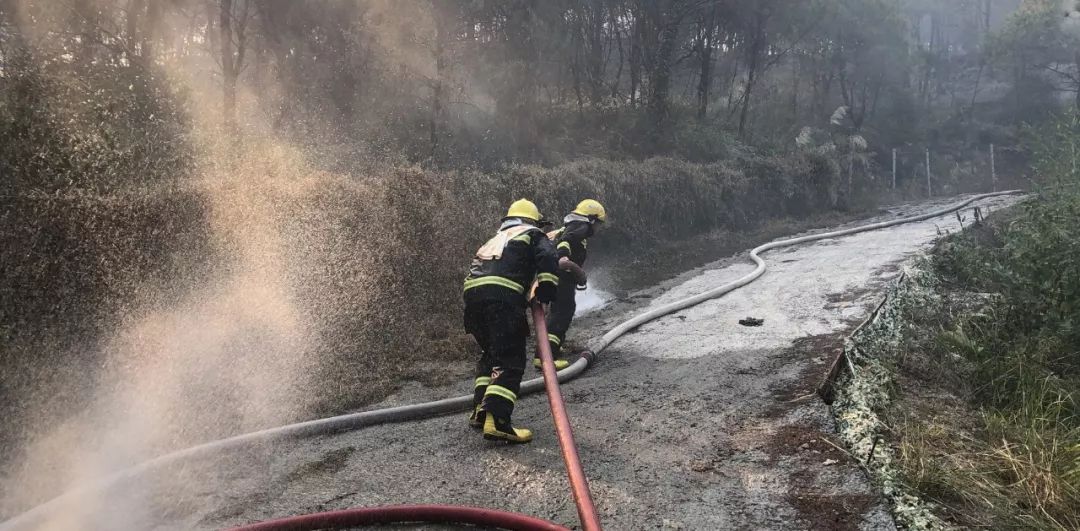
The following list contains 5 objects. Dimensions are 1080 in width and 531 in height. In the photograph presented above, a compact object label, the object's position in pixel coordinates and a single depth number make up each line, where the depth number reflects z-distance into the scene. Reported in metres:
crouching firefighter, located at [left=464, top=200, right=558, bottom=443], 4.35
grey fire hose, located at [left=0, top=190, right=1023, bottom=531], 3.25
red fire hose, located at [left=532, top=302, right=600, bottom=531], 2.80
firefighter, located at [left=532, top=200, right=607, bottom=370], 6.34
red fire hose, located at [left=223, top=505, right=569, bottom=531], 3.11
